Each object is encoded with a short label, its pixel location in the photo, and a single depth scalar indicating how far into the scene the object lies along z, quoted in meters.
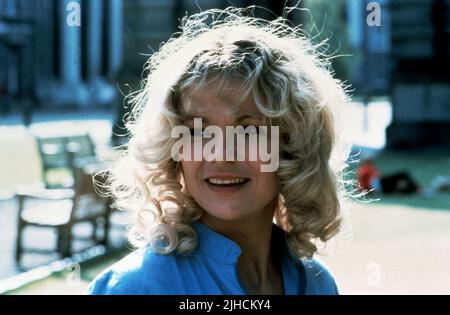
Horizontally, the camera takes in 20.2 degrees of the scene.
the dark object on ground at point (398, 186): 16.46
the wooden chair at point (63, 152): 13.54
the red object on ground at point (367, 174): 15.49
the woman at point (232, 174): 2.51
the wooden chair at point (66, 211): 10.23
